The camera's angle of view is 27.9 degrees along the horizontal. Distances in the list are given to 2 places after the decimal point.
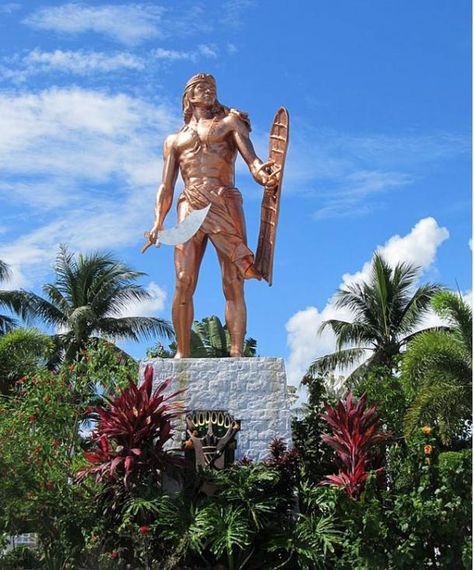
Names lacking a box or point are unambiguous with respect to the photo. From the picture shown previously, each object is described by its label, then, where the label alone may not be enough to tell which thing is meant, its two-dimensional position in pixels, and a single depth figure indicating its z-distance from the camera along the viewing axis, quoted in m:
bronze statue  9.86
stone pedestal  9.30
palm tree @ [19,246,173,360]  21.58
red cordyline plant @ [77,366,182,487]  8.41
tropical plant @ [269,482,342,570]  7.82
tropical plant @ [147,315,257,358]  21.11
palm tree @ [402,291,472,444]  14.28
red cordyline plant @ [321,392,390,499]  8.30
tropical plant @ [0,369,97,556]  8.58
